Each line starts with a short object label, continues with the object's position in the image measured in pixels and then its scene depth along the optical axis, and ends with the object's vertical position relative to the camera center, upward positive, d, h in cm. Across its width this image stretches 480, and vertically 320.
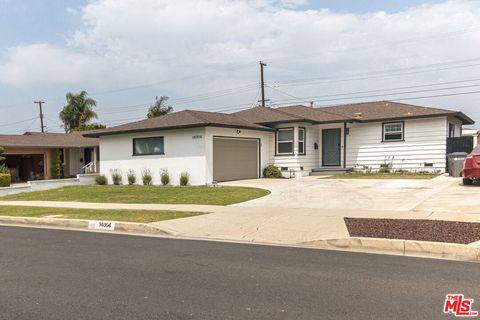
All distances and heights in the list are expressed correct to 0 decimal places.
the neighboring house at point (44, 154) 3191 -12
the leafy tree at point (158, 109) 4325 +436
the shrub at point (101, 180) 2568 -166
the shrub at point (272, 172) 2475 -122
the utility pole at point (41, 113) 6398 +595
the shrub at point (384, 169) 2436 -108
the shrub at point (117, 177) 2492 -144
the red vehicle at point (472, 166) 1486 -58
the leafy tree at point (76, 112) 4941 +472
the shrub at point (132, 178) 2420 -147
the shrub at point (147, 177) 2341 -140
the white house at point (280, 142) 2234 +54
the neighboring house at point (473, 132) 3946 +164
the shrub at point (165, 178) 2266 -139
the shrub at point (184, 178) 2182 -134
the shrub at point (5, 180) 2449 -154
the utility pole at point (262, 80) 4360 +725
